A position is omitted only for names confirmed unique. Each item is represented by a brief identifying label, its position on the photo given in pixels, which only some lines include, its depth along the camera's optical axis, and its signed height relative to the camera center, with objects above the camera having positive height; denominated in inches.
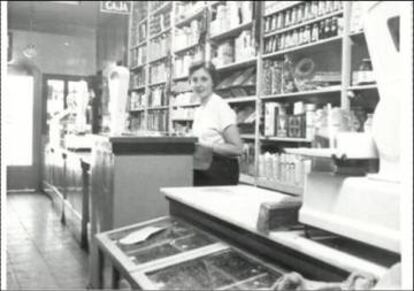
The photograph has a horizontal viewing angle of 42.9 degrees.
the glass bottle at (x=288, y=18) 177.8 +36.2
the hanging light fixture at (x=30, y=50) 398.0 +53.0
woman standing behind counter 134.9 -3.7
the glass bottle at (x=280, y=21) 181.3 +36.0
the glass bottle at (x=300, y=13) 169.8 +36.3
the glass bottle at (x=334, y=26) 152.3 +28.7
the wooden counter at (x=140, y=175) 120.1 -12.3
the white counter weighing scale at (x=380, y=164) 44.2 -3.5
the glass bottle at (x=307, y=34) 165.6 +28.8
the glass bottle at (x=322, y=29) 158.2 +28.9
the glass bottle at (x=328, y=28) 155.3 +28.9
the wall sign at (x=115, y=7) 298.2 +66.0
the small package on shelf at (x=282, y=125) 180.5 -0.2
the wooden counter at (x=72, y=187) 193.8 -29.6
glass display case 59.9 -17.9
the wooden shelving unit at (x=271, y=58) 146.8 +23.8
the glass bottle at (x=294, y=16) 173.2 +35.9
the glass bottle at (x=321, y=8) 157.6 +35.2
